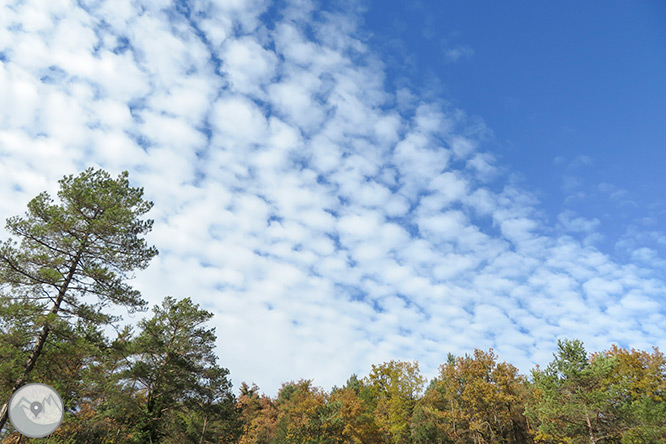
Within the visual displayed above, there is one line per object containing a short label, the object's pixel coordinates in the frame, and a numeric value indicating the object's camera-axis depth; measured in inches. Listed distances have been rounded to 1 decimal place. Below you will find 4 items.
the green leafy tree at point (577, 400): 1079.0
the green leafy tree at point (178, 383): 989.8
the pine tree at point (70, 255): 650.8
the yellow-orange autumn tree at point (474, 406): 1535.4
